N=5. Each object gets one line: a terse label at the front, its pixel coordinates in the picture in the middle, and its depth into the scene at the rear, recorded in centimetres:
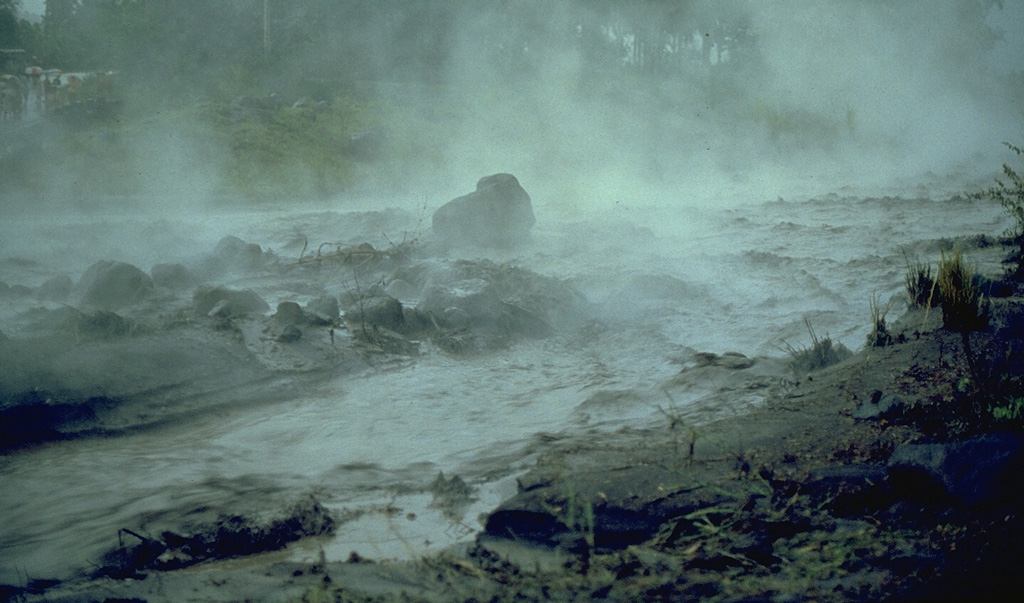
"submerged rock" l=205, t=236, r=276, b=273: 868
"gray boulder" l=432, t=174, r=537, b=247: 1029
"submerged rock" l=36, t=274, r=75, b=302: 745
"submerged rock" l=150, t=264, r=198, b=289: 757
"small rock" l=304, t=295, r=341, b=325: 625
